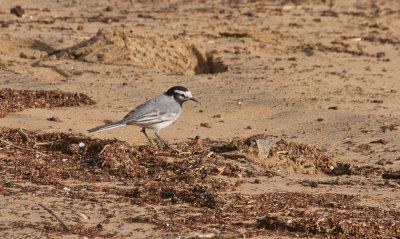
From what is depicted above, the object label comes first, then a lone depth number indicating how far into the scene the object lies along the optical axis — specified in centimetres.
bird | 1441
